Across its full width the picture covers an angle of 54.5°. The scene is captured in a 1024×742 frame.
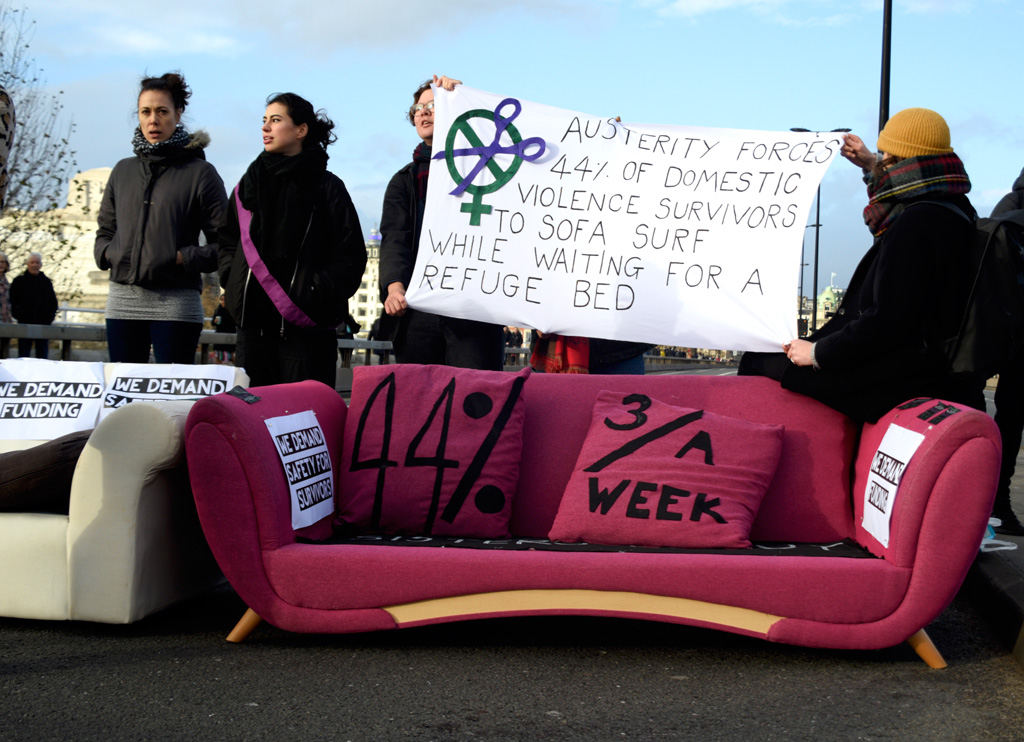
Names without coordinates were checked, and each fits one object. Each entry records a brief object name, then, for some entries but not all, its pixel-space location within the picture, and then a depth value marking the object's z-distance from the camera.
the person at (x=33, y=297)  14.75
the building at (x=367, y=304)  171.46
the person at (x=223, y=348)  14.67
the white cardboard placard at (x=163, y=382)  4.64
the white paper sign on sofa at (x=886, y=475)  3.32
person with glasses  4.81
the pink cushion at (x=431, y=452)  3.76
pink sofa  3.13
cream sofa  3.34
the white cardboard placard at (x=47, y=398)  4.58
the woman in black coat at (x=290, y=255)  4.77
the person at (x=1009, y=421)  5.17
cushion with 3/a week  3.55
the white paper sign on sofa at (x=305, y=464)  3.45
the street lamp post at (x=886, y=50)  15.59
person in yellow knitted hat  3.68
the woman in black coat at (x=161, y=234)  5.23
